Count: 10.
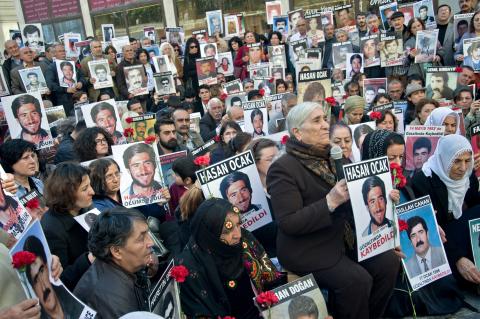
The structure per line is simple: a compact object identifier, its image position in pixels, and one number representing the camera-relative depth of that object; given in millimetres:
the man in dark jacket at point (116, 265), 2277
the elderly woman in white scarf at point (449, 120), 5035
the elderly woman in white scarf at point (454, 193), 3857
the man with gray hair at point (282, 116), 6348
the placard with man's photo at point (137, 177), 4328
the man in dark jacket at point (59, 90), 8727
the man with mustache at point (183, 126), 6176
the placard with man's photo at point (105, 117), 6037
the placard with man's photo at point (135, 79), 8934
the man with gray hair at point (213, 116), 7320
